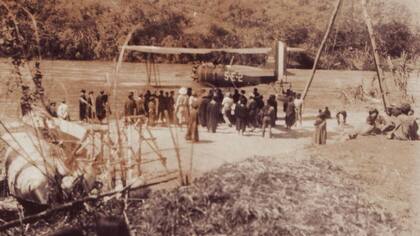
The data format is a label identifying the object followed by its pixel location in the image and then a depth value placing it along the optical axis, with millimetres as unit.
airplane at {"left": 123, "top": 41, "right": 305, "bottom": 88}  24344
